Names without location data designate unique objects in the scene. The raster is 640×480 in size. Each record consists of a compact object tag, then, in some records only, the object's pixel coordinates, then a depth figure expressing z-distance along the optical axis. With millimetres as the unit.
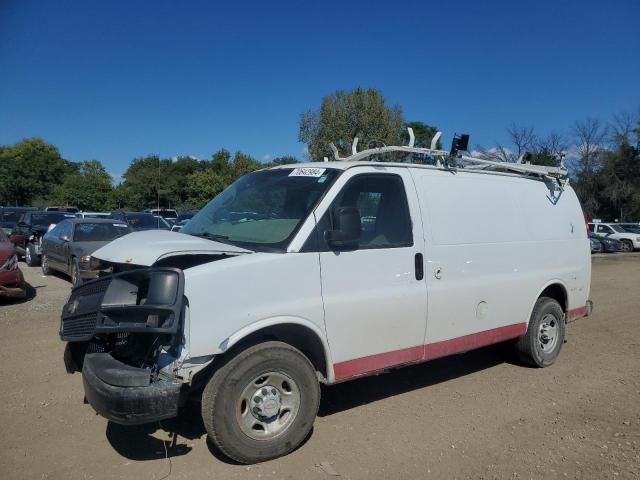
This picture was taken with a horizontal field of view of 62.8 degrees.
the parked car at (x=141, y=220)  19452
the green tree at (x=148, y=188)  66562
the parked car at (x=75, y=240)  10922
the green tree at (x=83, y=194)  54969
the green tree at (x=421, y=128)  63938
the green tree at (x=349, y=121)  40625
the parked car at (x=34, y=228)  15242
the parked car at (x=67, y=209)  34156
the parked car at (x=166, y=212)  43088
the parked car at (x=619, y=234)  29844
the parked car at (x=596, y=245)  28523
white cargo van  3357
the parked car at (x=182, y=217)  27667
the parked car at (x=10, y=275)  8852
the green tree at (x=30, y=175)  63656
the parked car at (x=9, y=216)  21911
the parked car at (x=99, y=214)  20578
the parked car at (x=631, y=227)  31125
